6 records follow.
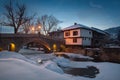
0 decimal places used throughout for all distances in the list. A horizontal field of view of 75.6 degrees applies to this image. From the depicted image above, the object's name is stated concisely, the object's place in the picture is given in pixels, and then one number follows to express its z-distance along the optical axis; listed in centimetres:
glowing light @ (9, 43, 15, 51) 1952
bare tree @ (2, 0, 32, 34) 2196
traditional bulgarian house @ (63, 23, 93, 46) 2273
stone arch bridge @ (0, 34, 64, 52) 1848
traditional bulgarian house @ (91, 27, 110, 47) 2395
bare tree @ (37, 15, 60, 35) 3072
